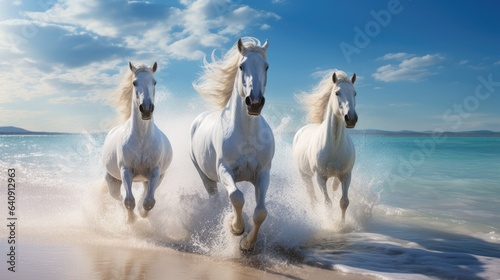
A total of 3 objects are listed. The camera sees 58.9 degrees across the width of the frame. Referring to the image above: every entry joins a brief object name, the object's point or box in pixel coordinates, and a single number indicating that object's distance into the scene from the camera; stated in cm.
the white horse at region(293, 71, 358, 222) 604
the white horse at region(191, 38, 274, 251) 420
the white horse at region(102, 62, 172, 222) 539
